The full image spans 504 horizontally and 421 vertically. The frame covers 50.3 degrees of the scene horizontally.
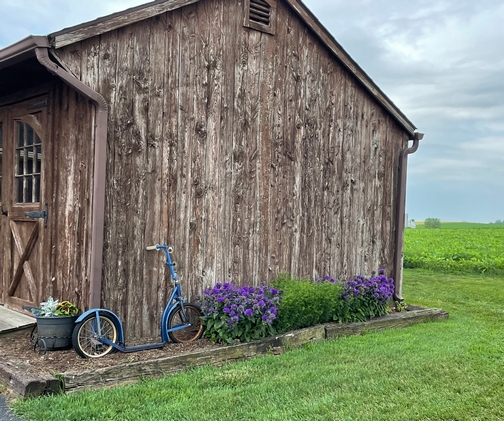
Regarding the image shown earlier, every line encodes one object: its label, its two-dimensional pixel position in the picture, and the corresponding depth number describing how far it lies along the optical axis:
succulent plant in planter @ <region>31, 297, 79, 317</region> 5.26
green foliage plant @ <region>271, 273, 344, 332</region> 6.27
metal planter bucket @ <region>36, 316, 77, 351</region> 5.15
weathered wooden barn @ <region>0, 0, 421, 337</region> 5.56
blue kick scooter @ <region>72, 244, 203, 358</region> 5.12
